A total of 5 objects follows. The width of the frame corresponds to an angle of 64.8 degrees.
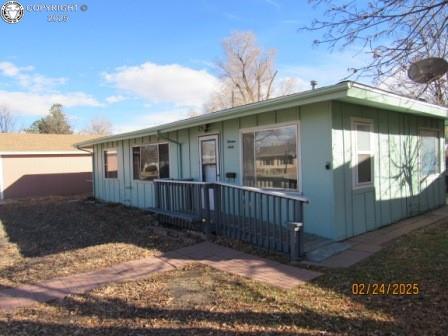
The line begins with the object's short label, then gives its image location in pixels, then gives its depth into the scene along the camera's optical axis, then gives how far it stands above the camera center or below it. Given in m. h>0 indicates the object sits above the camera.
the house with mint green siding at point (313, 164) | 6.09 -0.04
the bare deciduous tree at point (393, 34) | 4.48 +1.67
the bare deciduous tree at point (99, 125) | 52.72 +6.51
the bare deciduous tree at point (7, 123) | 46.35 +6.35
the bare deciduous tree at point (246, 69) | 32.91 +8.97
